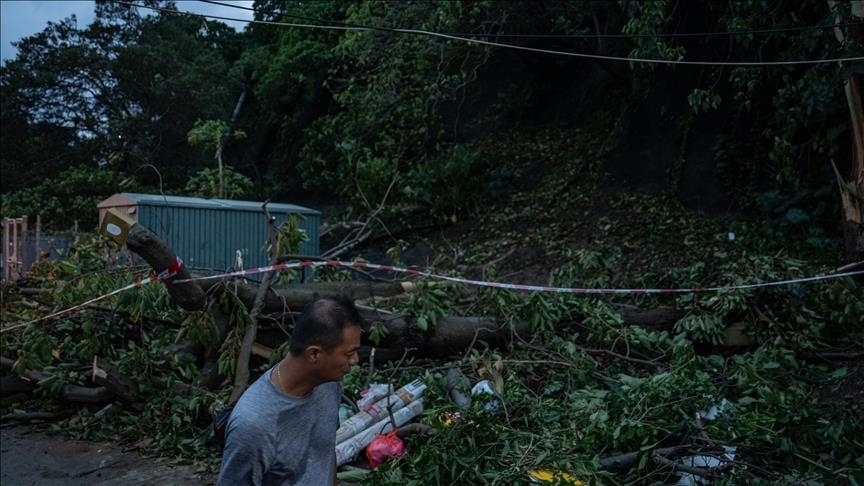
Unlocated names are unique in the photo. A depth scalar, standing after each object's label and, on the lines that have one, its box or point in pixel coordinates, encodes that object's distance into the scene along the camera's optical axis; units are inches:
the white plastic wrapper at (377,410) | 210.4
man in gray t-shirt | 83.6
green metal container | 446.6
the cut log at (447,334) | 262.2
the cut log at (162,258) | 212.7
